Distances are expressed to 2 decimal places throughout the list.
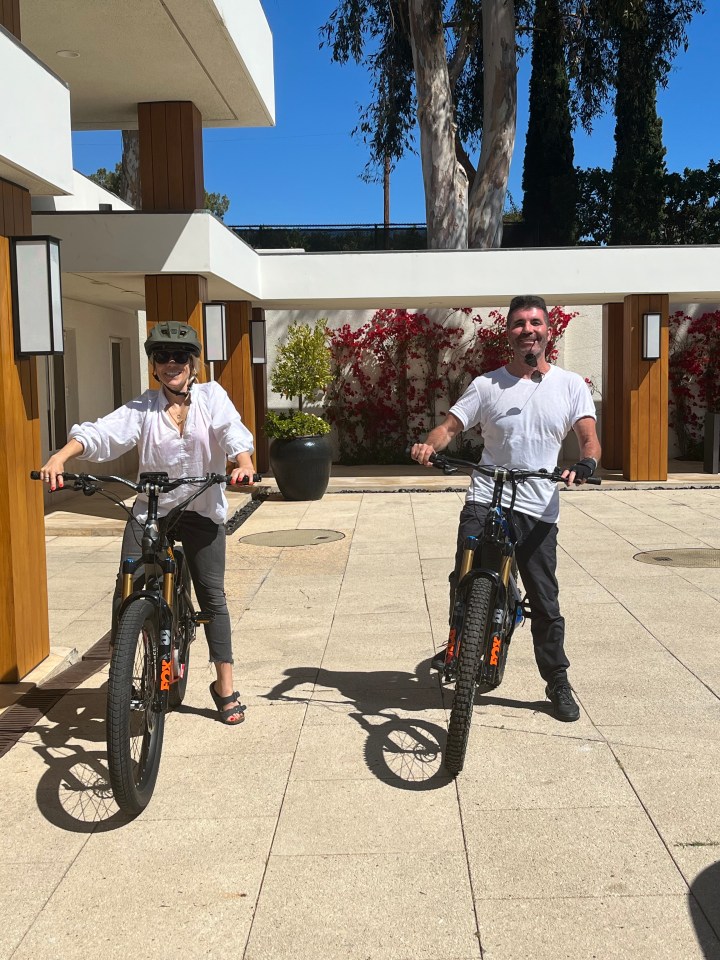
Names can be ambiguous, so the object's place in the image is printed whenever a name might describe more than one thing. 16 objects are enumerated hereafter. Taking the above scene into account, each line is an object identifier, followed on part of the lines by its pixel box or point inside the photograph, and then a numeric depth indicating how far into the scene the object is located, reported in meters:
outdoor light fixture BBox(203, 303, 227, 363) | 11.92
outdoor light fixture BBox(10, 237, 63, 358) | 4.91
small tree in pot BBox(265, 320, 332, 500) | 12.45
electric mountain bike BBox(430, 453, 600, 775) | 3.61
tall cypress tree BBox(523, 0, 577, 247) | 27.16
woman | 3.94
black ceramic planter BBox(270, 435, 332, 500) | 12.45
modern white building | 4.95
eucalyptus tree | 20.42
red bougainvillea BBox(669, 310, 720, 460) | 17.81
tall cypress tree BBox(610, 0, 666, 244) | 27.83
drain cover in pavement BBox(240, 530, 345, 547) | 9.49
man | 4.18
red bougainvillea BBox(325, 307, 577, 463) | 18.06
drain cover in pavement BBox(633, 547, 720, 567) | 7.98
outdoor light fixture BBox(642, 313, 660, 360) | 13.95
